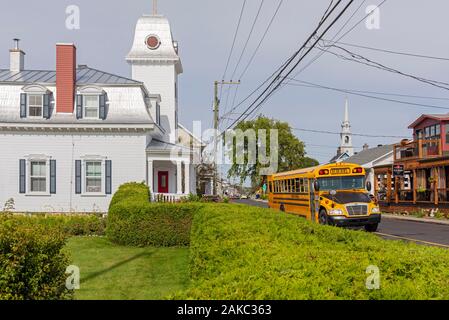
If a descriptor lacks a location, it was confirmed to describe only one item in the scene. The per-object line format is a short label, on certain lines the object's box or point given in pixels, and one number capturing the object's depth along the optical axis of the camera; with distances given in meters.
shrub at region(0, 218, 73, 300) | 6.02
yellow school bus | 20.25
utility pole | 37.03
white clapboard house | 26.06
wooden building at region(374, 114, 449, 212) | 33.44
